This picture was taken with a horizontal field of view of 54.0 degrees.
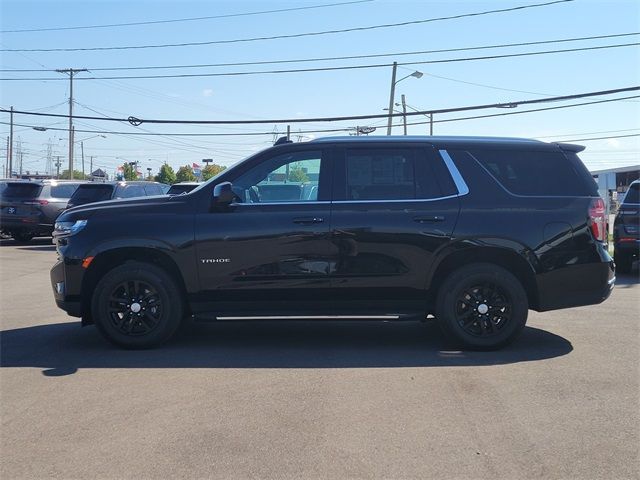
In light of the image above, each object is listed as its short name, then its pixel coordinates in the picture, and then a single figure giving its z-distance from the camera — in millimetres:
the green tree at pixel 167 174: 76675
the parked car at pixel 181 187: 16734
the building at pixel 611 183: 29719
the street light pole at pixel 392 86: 29625
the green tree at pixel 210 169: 64650
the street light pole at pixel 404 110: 33088
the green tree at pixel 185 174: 71712
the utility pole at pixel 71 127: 50156
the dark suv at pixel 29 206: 18375
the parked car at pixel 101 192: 17297
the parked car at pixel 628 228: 11922
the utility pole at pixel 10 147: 58553
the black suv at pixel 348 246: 6051
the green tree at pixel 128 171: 80450
